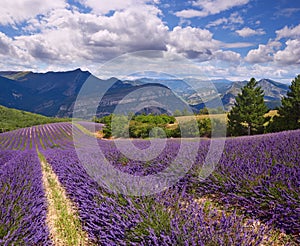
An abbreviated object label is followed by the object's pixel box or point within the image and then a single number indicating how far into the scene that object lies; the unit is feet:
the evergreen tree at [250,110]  72.38
